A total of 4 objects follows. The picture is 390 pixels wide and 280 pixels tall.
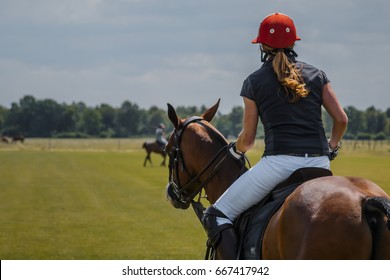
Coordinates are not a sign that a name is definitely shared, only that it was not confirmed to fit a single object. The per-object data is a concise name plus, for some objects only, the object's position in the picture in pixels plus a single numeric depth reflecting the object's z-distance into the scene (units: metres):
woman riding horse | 5.69
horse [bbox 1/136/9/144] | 116.81
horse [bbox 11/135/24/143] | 117.69
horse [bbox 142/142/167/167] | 48.66
